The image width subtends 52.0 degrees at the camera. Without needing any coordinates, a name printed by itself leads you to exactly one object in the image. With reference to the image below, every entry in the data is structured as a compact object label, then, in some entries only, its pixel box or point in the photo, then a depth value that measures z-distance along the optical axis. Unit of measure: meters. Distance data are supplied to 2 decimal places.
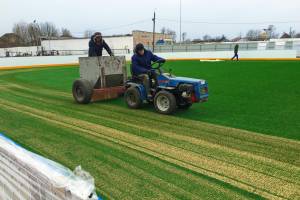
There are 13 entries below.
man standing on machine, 9.12
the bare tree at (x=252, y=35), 84.78
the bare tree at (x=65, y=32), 88.24
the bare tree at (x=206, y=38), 87.18
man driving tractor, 7.42
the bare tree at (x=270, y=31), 77.99
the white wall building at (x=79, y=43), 57.38
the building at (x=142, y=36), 61.80
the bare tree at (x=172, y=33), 93.47
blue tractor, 6.68
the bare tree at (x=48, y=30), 83.25
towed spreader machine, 8.52
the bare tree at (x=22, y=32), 79.12
